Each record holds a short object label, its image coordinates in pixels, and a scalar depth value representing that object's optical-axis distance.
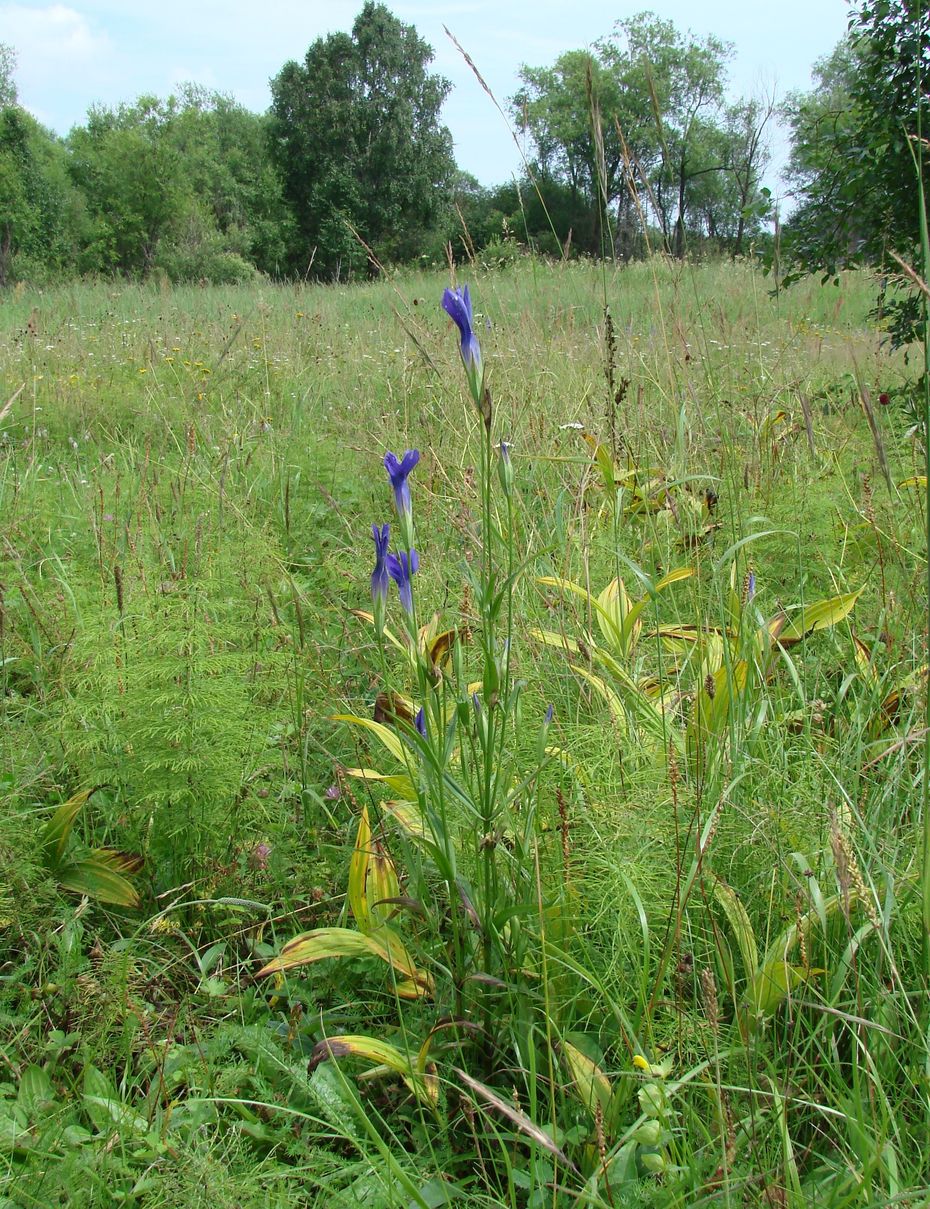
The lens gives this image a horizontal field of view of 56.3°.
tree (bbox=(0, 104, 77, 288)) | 32.62
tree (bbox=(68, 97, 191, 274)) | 33.59
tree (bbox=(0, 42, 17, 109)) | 47.44
